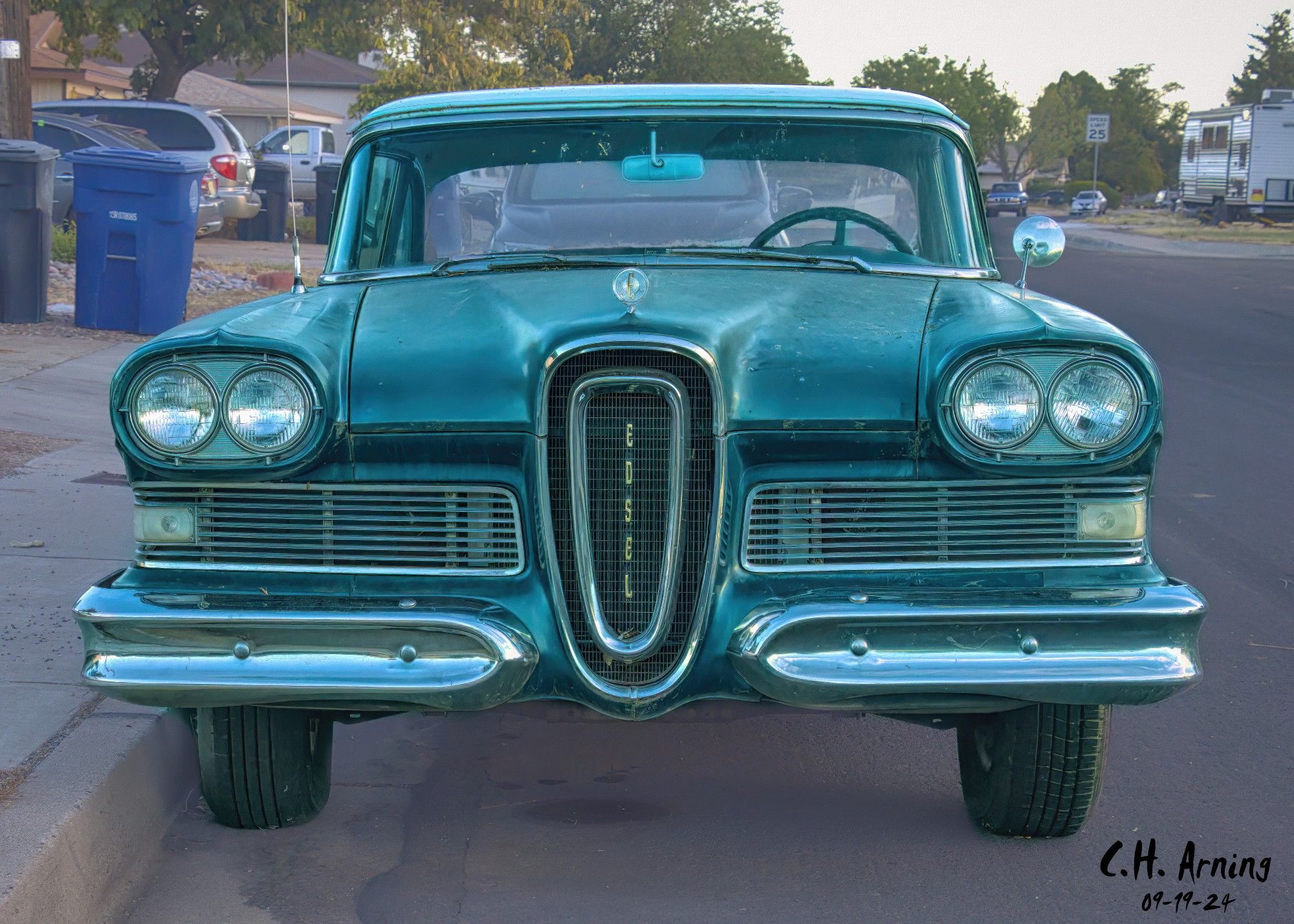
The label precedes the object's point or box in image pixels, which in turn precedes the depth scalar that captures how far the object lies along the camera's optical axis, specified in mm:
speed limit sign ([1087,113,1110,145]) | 39188
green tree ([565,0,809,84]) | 51062
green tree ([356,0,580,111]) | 25984
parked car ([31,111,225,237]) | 17766
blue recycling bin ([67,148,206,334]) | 10914
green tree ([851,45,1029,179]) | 97938
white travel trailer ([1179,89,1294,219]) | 39000
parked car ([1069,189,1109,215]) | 63931
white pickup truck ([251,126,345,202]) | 27750
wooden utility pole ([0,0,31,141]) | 13602
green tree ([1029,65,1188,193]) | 93938
